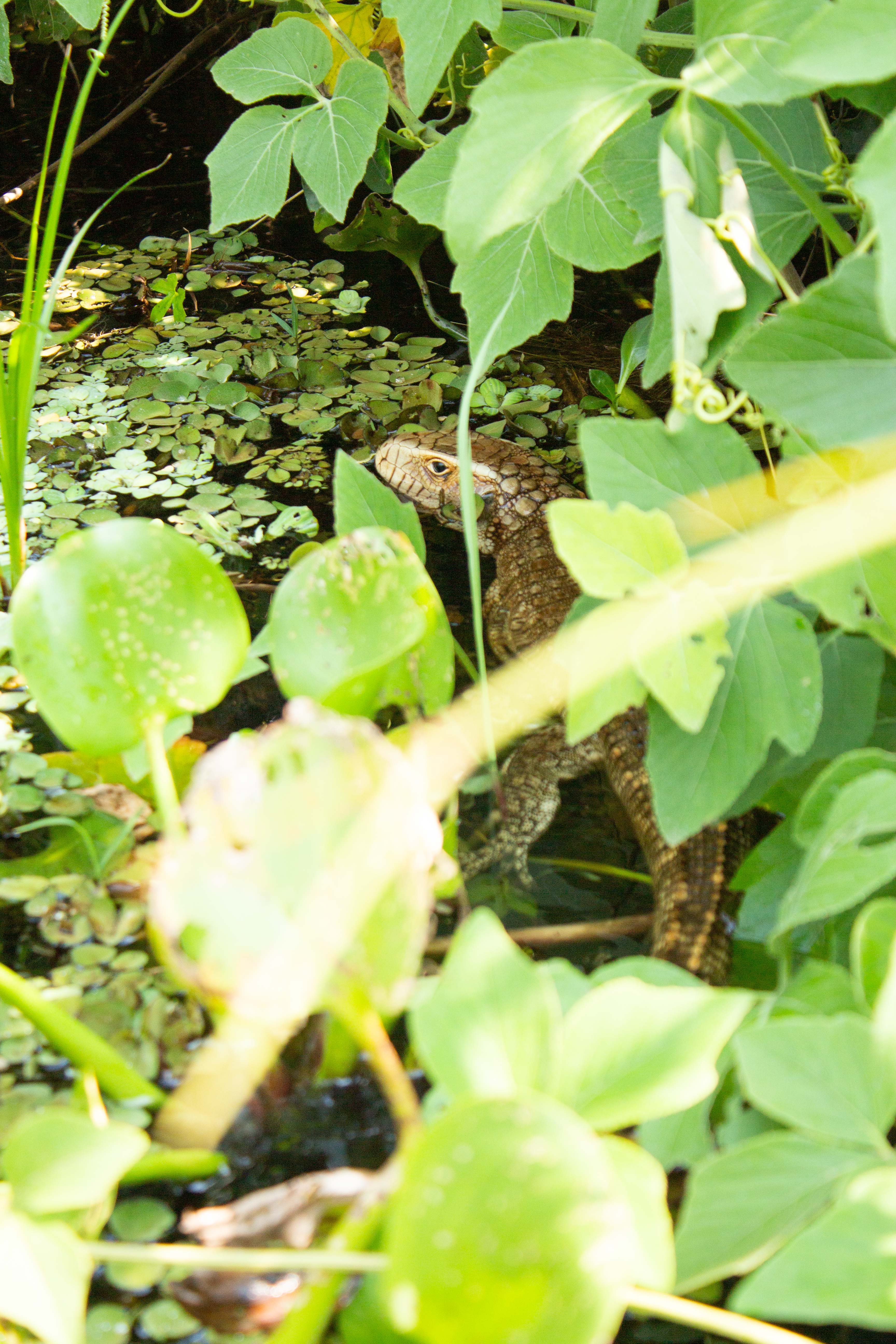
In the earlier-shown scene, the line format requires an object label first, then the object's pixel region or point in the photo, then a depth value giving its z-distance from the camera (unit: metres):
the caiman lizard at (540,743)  1.85
